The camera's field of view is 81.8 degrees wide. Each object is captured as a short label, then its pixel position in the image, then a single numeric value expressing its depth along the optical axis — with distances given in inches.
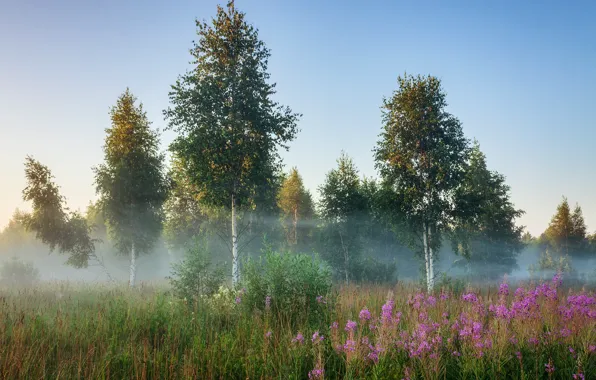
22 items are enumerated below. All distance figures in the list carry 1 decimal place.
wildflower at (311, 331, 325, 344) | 201.6
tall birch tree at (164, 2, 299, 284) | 644.1
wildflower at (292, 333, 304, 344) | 211.8
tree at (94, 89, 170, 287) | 865.5
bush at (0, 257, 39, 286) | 1203.2
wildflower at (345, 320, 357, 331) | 207.7
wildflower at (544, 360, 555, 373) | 175.7
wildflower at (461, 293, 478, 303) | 269.8
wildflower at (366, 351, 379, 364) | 184.6
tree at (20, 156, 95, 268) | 860.0
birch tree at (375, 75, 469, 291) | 764.6
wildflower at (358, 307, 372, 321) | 228.0
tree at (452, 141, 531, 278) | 1259.2
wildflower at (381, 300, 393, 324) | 205.4
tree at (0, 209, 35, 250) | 3521.2
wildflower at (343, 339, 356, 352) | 186.2
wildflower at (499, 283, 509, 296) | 254.4
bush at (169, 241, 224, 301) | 489.7
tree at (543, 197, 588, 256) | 1839.3
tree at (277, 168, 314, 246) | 1606.8
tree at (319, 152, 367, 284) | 1138.0
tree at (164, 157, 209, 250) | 1061.1
